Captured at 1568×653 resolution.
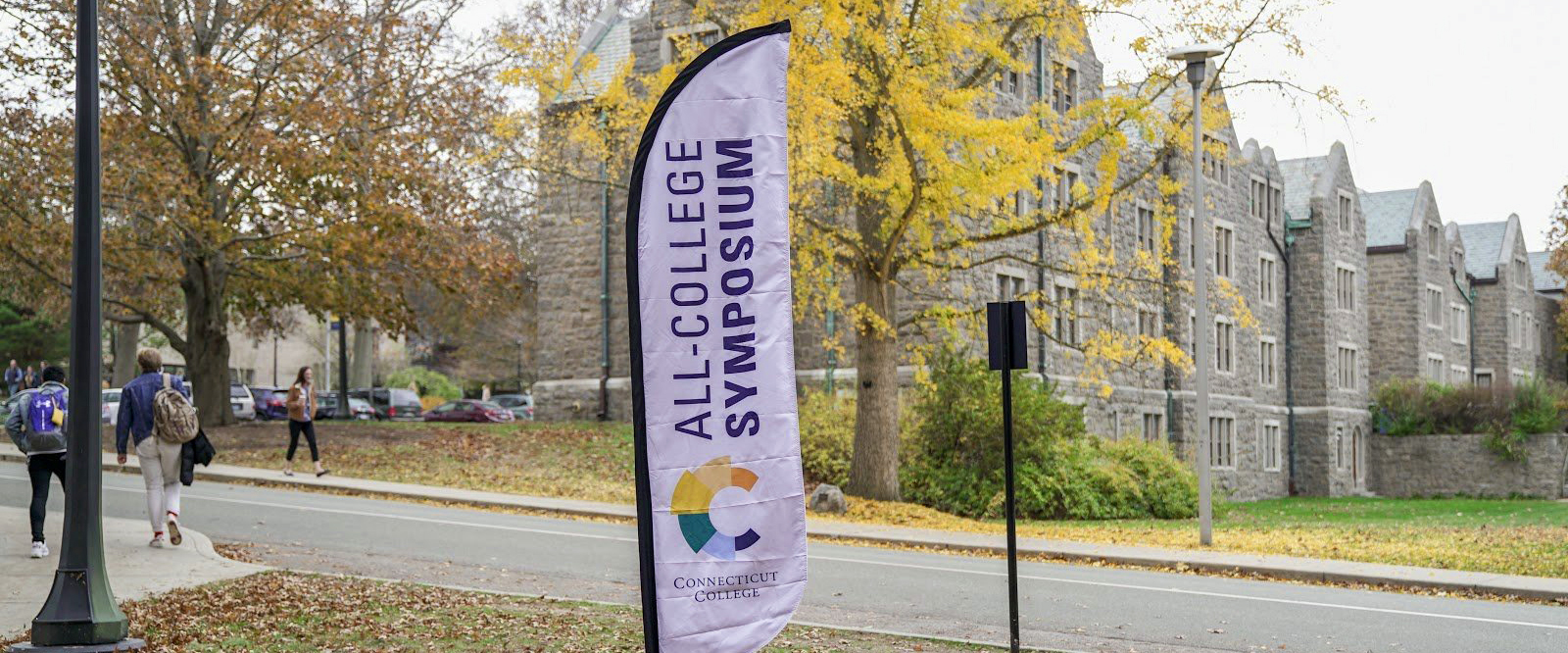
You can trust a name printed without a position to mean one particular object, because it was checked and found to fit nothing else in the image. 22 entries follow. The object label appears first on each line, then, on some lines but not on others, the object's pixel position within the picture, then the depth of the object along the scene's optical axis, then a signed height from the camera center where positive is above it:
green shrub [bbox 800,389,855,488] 25.64 -1.23
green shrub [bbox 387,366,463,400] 68.31 -0.39
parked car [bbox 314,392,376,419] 51.88 -1.17
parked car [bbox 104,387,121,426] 40.38 -0.75
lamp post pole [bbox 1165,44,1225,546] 17.78 +1.12
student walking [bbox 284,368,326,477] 21.97 -0.49
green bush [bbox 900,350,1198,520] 24.41 -1.49
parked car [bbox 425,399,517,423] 52.12 -1.37
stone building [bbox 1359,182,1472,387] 52.78 +2.63
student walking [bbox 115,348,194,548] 12.88 -0.49
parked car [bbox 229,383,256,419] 47.43 -0.82
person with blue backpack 12.02 -0.42
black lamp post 8.39 -0.38
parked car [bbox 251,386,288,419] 52.53 -1.02
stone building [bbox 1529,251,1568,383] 66.69 +1.27
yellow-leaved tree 19.56 +3.13
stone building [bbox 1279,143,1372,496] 46.19 +1.00
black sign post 9.26 +0.17
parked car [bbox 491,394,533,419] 60.31 -1.23
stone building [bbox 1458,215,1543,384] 60.31 +2.38
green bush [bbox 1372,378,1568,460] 47.34 -1.61
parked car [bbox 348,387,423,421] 54.72 -1.09
